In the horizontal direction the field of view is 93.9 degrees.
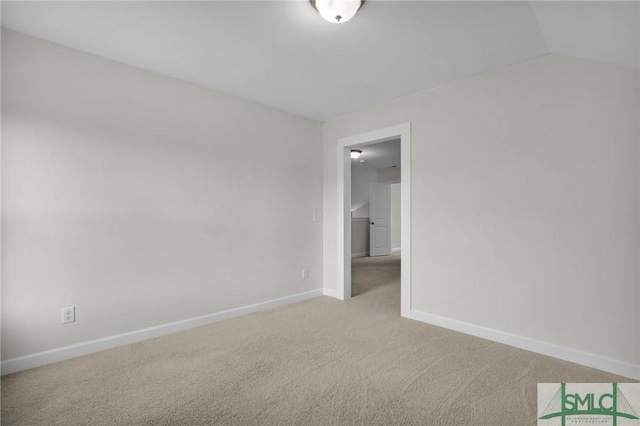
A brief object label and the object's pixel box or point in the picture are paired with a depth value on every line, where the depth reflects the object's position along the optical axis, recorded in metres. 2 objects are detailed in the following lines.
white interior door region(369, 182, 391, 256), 8.19
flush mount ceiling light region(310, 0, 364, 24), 1.73
